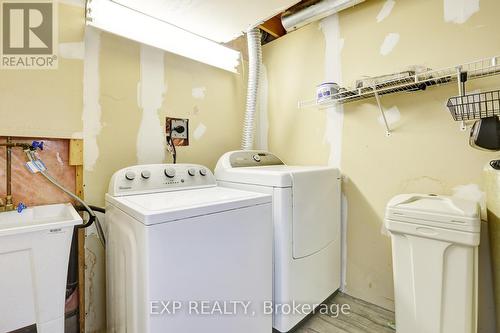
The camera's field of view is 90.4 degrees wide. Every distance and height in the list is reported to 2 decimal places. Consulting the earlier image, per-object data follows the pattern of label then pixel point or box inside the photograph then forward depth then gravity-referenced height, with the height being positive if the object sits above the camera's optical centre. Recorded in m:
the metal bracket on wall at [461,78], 1.17 +0.41
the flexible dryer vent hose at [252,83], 2.00 +0.69
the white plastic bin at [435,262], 1.12 -0.47
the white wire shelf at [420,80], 1.23 +0.47
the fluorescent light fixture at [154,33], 1.40 +0.88
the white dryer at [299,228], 1.34 -0.36
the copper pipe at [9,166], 1.18 +0.02
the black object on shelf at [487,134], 1.07 +0.14
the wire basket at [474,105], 1.14 +0.28
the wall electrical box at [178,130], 1.78 +0.28
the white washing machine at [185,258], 0.90 -0.37
